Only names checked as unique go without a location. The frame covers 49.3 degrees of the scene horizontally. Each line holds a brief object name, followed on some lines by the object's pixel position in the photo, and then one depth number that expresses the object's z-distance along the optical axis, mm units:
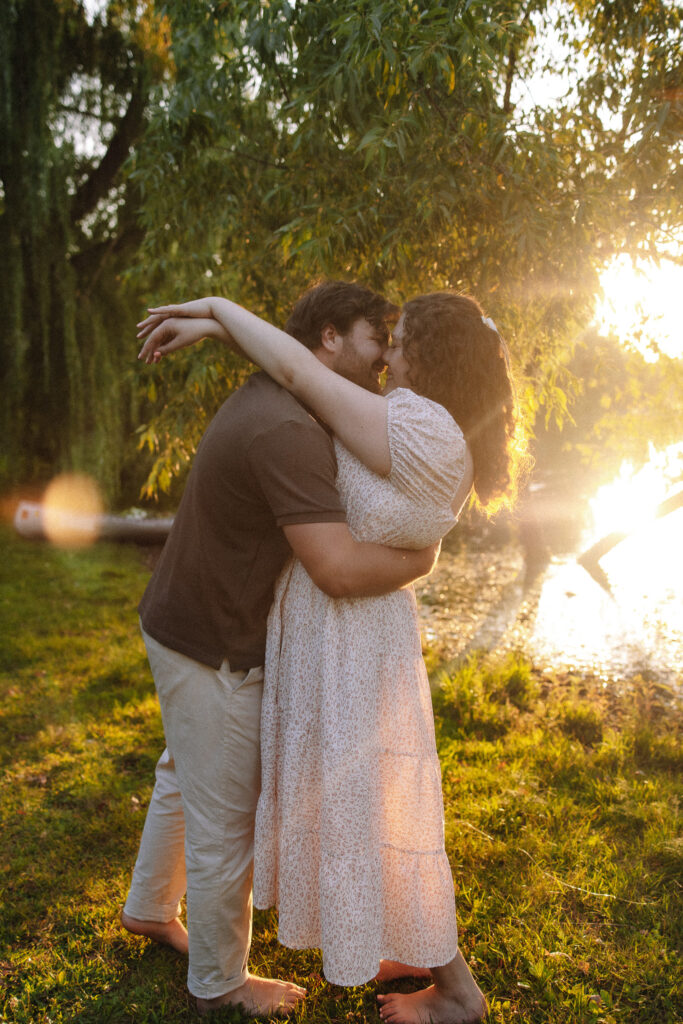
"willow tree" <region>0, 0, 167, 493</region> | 7622
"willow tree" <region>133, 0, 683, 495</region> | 3137
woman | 1831
